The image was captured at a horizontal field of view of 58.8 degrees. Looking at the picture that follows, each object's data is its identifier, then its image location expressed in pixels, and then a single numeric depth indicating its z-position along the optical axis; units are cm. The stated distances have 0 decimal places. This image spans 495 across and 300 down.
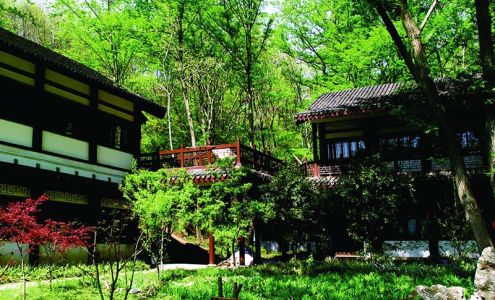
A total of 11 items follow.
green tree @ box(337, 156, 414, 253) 1371
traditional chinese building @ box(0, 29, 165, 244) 1275
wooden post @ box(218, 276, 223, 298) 706
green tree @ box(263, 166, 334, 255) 1430
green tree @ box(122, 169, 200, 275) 1154
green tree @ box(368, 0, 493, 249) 1045
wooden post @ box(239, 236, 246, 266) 1634
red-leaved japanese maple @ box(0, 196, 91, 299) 923
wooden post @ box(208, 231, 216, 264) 1625
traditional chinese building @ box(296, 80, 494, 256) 1612
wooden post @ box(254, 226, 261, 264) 1717
